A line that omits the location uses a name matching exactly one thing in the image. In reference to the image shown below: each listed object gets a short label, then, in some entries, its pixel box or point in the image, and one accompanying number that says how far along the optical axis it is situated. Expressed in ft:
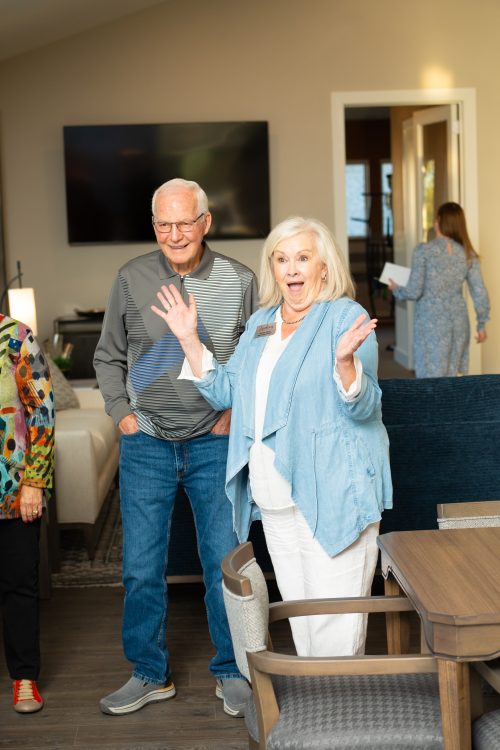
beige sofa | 15.25
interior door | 28.55
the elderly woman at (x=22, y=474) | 9.78
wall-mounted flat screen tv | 27.02
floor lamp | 19.99
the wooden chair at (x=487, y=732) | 6.34
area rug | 14.66
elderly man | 9.52
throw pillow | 18.66
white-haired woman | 7.94
